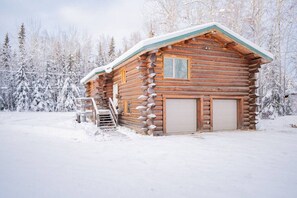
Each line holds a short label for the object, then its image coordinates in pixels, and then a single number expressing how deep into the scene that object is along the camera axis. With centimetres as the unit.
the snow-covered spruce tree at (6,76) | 3953
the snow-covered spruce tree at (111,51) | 4532
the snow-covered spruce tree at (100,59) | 4473
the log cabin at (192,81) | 1158
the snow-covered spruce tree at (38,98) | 3703
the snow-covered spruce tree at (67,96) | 3884
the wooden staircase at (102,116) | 1378
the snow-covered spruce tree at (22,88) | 3622
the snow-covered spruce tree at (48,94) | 3838
